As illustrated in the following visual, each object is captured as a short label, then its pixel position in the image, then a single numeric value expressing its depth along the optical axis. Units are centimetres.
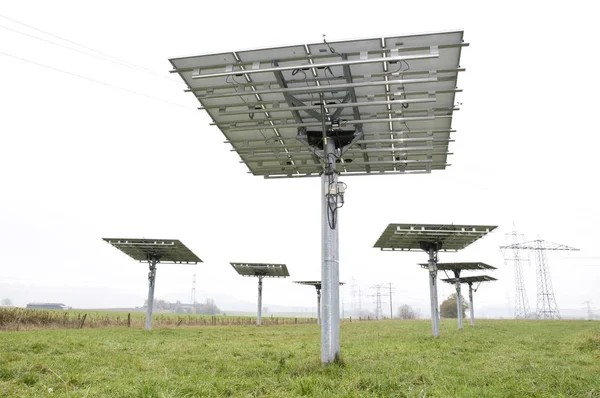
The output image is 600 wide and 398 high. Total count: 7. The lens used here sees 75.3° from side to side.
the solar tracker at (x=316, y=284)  5381
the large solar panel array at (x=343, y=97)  1005
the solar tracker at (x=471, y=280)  4027
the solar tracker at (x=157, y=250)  3105
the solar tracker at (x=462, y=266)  3519
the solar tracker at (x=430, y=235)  2425
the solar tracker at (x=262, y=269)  4644
